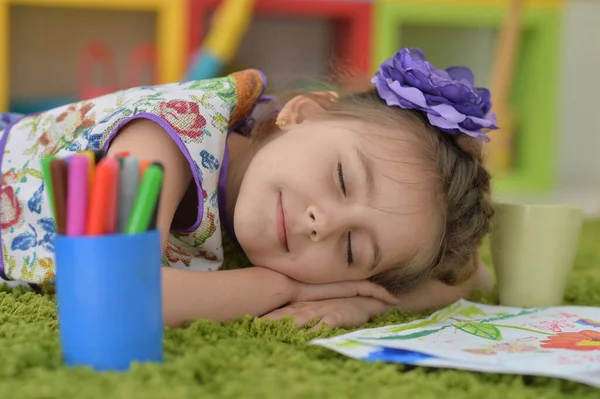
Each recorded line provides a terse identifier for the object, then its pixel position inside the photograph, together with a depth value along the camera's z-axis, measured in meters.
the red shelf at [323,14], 2.11
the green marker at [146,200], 0.84
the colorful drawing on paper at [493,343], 0.90
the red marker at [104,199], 0.83
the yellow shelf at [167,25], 2.06
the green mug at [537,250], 1.16
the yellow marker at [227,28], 2.06
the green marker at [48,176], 0.85
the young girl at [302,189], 1.05
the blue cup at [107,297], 0.84
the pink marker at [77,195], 0.84
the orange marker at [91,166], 0.84
